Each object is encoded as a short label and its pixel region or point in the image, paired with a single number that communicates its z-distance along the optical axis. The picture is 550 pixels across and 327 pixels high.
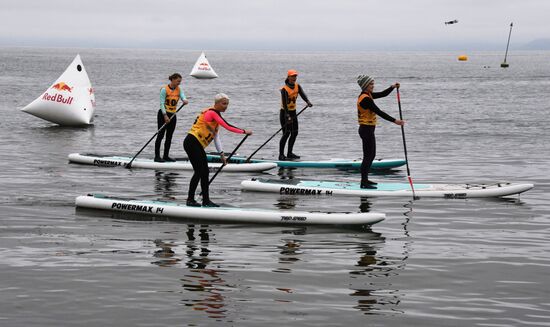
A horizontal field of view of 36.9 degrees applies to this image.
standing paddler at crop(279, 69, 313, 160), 20.73
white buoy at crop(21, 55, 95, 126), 32.78
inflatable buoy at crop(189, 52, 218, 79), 94.75
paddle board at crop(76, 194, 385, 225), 13.52
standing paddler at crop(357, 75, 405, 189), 16.16
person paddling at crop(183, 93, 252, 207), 14.23
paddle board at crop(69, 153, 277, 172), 20.50
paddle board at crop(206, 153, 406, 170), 21.36
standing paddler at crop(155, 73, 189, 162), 19.89
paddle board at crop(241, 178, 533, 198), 16.72
